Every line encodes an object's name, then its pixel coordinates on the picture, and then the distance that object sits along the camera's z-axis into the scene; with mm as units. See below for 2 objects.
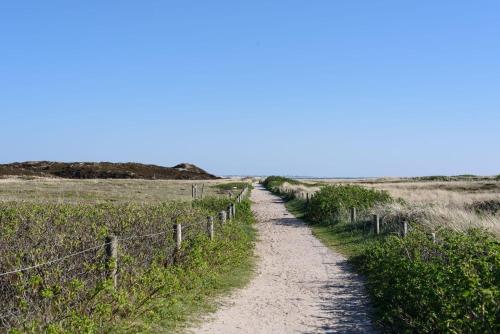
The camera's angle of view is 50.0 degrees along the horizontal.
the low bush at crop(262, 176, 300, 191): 66812
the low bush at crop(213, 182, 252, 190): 65062
